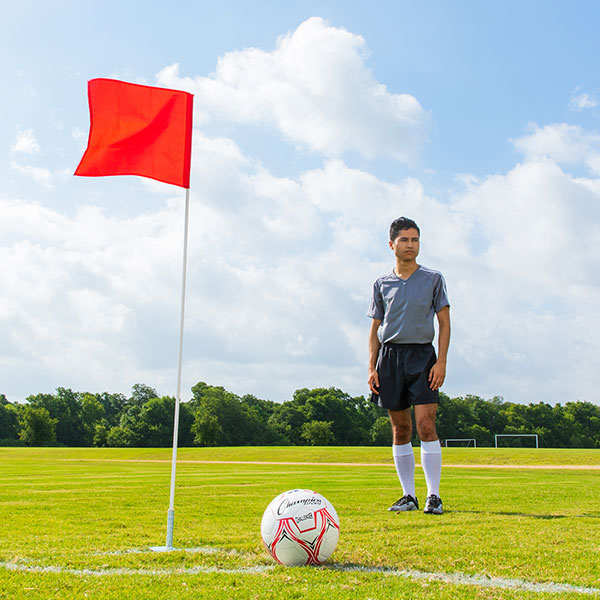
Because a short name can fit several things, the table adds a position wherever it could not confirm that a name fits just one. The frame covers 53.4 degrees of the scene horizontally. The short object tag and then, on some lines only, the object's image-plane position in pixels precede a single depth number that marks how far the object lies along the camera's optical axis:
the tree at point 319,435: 86.50
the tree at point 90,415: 95.56
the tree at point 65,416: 93.69
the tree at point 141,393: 108.58
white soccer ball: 3.63
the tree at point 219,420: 85.00
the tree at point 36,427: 83.31
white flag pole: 4.26
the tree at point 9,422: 89.75
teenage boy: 6.02
